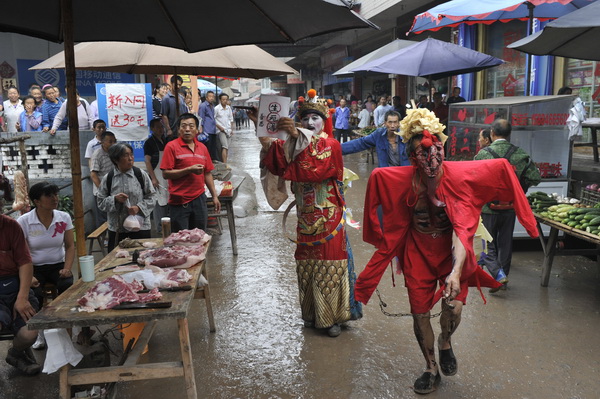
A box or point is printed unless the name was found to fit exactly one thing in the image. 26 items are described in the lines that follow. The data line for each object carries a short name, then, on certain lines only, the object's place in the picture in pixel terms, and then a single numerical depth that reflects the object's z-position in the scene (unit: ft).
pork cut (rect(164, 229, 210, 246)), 14.70
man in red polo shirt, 18.88
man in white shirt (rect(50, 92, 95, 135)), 28.68
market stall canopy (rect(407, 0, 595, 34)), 26.58
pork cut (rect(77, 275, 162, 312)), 10.27
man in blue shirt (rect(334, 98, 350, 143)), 62.45
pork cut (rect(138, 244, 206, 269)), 12.89
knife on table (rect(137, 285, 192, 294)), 11.23
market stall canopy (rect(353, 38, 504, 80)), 30.55
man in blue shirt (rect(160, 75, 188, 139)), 34.33
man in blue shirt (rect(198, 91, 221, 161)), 42.11
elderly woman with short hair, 17.54
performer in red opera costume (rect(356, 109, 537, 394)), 11.66
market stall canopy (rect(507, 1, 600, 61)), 21.08
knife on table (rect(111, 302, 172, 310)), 10.18
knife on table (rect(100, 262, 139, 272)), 12.98
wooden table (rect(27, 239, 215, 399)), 9.80
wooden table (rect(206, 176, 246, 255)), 23.83
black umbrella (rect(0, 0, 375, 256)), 11.14
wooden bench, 19.34
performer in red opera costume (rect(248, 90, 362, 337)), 14.62
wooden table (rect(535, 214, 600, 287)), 18.93
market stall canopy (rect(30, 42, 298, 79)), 20.56
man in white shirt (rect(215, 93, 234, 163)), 44.06
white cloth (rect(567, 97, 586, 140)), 22.80
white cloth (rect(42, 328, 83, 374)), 10.07
